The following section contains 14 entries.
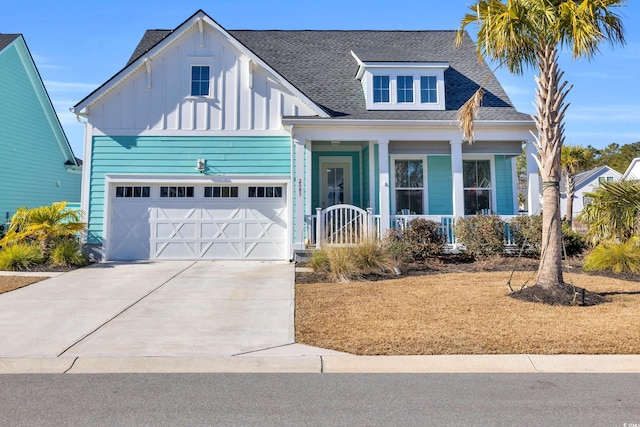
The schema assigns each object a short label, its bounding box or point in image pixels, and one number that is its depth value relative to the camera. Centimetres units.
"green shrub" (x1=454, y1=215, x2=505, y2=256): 1140
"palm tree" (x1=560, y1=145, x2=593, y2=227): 2641
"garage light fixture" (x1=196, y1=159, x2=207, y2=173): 1250
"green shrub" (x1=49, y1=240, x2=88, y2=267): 1101
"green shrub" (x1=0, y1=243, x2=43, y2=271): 1067
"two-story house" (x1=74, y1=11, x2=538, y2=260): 1243
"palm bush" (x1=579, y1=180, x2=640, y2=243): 1022
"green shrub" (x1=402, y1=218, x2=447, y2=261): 1127
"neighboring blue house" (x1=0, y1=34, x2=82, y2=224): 1576
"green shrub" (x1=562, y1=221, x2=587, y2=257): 1189
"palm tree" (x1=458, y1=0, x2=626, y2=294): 722
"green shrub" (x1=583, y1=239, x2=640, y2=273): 960
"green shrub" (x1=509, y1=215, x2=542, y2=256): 1138
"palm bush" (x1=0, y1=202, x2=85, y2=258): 1121
